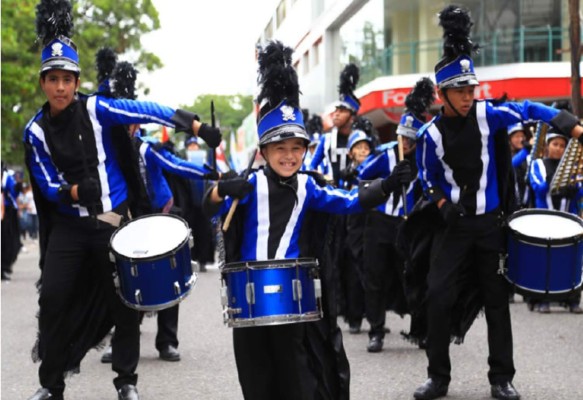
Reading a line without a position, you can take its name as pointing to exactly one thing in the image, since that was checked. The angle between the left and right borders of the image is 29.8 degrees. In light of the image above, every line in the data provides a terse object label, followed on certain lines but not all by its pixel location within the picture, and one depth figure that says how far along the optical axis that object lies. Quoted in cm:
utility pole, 1382
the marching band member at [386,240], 908
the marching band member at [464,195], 682
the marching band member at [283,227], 530
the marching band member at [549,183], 1155
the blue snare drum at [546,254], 643
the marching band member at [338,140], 1059
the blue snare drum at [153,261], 589
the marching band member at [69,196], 648
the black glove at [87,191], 635
